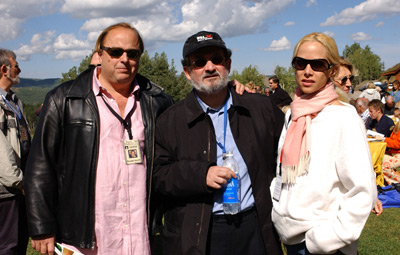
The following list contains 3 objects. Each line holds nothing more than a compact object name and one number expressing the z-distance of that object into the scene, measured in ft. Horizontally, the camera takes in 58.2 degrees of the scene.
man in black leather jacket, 8.98
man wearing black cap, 8.79
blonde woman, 7.11
